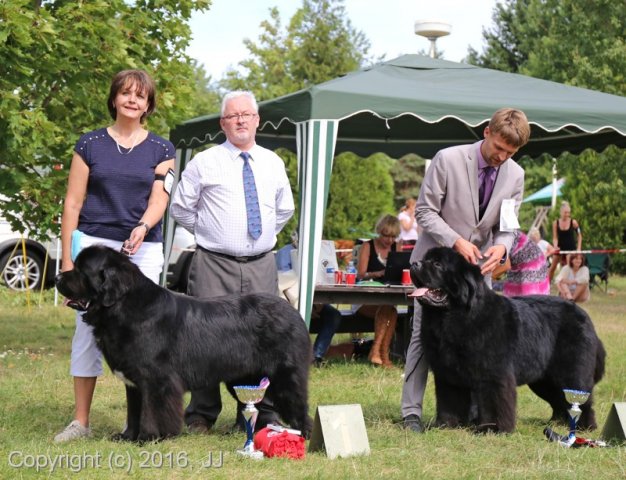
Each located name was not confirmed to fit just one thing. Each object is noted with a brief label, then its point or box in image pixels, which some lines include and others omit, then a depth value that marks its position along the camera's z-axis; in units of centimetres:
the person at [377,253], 875
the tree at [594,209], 2070
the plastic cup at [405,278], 805
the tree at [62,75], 689
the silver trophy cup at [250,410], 396
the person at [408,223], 1431
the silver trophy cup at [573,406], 443
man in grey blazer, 469
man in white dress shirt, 454
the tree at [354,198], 2172
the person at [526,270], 726
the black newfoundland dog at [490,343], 447
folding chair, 1650
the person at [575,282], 1311
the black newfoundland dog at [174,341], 401
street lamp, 1119
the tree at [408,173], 3916
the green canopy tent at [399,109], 729
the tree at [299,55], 2642
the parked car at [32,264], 1340
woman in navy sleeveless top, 430
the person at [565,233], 1656
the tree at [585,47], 1694
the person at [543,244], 1576
